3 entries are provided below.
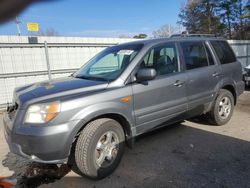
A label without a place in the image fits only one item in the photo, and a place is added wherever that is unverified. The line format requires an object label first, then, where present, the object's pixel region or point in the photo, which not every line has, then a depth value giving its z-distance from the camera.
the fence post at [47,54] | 6.50
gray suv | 2.26
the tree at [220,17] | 20.81
